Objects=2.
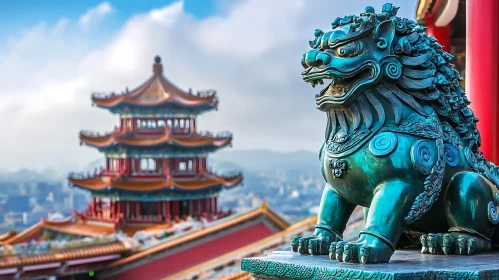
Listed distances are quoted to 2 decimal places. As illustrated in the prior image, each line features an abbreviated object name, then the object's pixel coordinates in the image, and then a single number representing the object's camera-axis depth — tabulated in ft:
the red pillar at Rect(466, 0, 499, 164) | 16.08
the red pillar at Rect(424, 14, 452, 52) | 21.81
